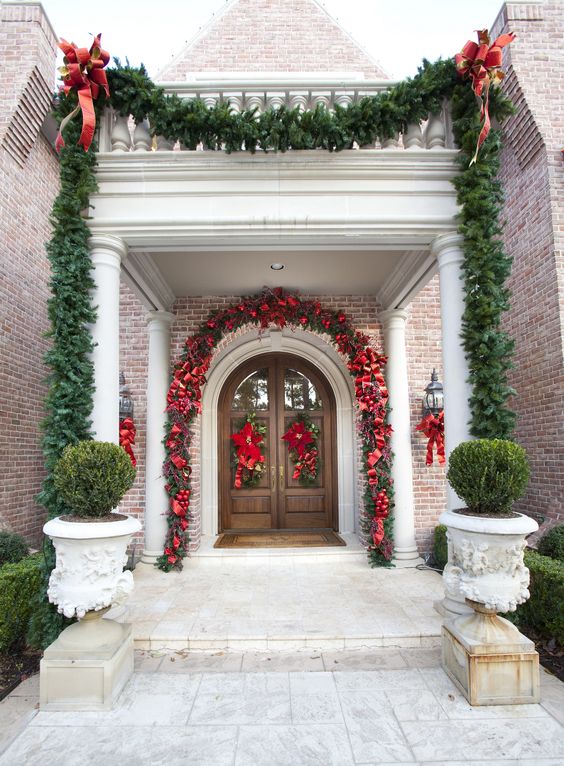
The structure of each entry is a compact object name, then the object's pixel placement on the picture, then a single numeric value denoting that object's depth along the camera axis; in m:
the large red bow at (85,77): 3.38
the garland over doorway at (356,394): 5.48
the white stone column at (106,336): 3.67
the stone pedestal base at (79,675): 2.79
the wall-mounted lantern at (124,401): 5.94
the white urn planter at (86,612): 2.80
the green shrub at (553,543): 4.51
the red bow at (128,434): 5.91
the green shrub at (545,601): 3.51
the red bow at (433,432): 5.83
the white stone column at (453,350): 3.73
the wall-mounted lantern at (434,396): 5.77
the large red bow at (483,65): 3.46
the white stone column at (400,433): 5.64
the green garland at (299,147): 3.53
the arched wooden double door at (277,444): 6.72
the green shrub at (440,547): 5.33
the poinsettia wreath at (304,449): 6.70
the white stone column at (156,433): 5.71
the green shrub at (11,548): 4.83
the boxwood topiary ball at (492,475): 2.98
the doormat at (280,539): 5.96
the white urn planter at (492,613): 2.82
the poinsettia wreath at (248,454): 6.64
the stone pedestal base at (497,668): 2.81
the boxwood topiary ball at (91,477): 2.98
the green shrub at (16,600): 3.47
